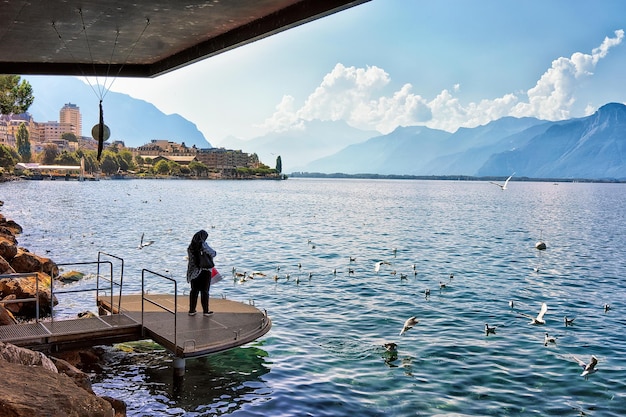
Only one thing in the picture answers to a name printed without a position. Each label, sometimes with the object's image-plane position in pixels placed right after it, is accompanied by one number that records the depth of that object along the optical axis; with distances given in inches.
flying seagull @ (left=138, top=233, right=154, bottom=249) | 1448.1
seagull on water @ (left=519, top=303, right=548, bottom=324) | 750.1
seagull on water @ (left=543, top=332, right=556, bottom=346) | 682.8
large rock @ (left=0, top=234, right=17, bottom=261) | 861.2
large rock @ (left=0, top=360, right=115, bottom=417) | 260.8
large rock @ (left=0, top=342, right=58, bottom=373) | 344.8
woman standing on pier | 571.5
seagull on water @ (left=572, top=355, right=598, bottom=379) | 568.7
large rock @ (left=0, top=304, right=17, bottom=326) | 544.5
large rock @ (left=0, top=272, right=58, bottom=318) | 679.1
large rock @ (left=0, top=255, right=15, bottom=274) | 739.5
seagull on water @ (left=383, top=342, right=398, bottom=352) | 634.2
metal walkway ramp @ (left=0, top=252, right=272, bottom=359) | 493.0
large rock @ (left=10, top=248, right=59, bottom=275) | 863.1
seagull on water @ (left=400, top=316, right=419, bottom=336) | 643.1
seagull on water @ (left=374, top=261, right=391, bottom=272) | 1152.6
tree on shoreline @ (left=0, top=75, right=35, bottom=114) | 1797.5
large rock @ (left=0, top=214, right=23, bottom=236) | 1665.1
